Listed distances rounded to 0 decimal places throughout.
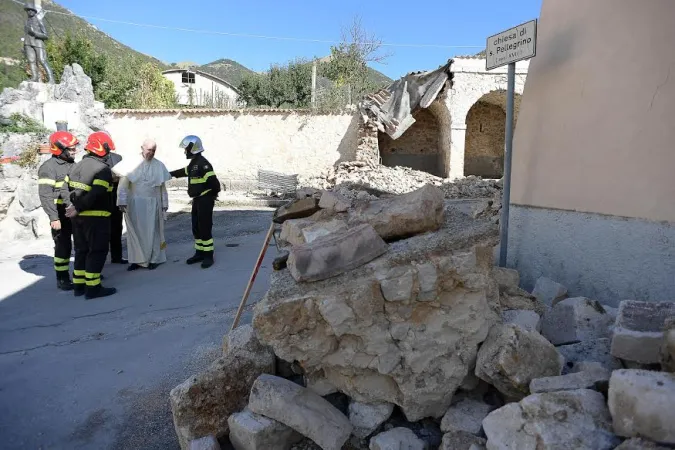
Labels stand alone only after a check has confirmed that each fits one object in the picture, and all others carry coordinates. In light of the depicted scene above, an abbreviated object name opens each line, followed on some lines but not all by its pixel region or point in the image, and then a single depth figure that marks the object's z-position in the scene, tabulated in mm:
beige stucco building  2768
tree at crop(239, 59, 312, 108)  22953
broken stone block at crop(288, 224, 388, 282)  2160
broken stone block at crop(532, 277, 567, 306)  2977
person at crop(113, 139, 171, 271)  5750
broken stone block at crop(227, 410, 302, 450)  1977
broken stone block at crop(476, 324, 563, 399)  1922
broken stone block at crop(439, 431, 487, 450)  1792
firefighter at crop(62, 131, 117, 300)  4633
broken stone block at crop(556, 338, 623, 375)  2153
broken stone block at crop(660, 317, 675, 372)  1673
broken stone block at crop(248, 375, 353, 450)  1963
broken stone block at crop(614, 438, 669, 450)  1406
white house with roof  34312
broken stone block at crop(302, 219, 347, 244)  2656
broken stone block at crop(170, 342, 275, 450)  2117
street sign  3033
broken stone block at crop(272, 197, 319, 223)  3115
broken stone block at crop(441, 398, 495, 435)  1976
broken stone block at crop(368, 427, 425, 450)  1949
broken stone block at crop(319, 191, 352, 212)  2850
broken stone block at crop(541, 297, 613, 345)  2439
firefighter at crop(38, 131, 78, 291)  5062
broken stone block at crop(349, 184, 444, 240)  2434
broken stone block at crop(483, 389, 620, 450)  1554
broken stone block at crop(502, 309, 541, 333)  2383
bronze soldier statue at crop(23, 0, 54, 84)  13625
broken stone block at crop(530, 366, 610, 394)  1761
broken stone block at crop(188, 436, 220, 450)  2044
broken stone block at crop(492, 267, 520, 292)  2850
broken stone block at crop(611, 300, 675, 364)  1853
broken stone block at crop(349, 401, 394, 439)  2111
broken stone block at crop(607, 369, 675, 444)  1430
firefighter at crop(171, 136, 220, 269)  5758
